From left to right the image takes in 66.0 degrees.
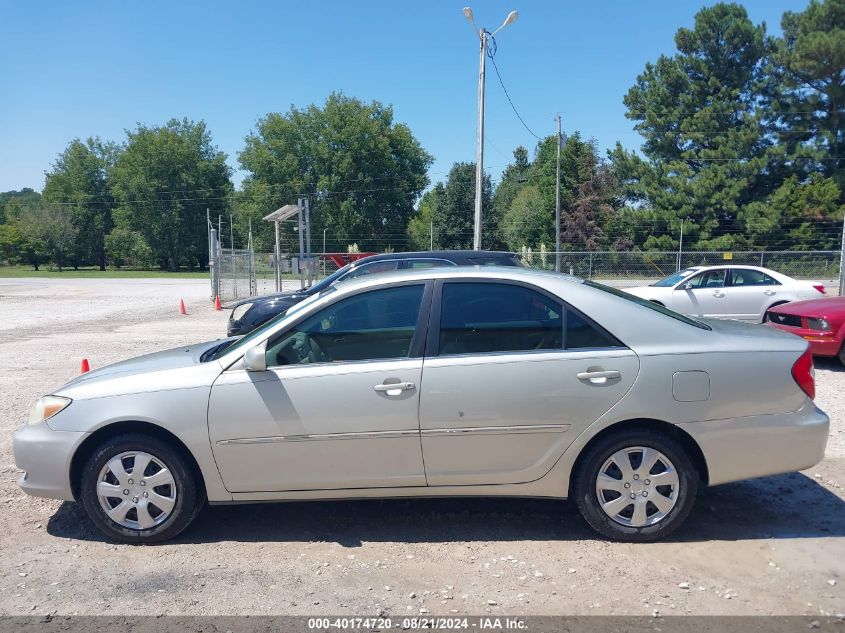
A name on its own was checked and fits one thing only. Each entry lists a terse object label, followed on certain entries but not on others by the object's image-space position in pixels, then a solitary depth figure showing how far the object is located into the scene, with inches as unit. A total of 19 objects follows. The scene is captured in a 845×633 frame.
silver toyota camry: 154.9
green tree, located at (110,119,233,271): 2960.1
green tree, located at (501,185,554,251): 2231.8
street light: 880.0
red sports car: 353.4
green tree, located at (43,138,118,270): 3127.5
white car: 507.2
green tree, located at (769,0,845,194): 1517.0
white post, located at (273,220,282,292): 883.4
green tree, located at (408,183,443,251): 2522.1
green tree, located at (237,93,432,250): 2593.5
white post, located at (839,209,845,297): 740.3
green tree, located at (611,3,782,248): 1596.9
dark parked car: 389.7
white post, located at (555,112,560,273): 1548.0
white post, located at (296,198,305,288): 927.7
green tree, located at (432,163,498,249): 2500.0
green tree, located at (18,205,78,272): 2915.8
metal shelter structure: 880.6
